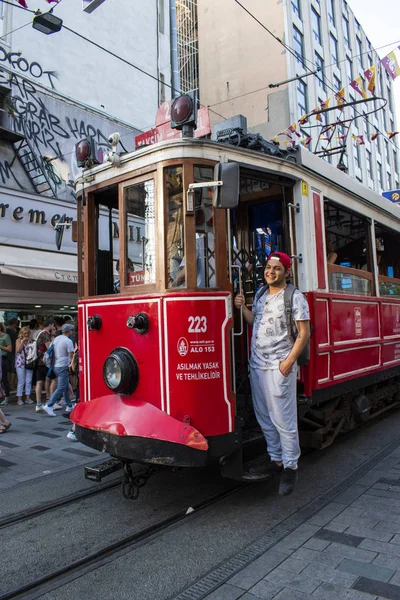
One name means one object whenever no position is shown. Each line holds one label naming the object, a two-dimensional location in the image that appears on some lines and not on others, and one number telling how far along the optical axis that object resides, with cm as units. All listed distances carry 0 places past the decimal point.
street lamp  731
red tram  371
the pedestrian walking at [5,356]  948
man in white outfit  398
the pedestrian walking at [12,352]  1012
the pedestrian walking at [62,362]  848
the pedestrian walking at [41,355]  962
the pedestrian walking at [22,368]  984
